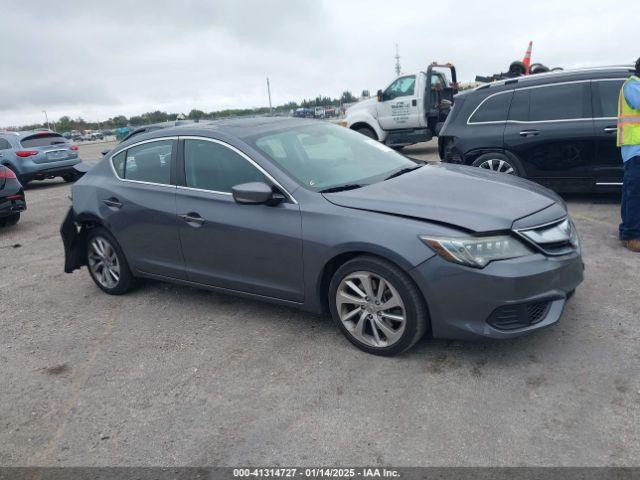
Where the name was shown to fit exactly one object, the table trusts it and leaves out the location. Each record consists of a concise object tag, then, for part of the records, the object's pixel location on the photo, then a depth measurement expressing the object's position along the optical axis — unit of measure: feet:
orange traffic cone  53.65
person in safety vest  16.72
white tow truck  42.37
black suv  21.98
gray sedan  10.54
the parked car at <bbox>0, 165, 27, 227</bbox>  28.02
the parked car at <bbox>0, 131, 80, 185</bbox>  43.21
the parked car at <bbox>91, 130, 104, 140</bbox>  228.45
